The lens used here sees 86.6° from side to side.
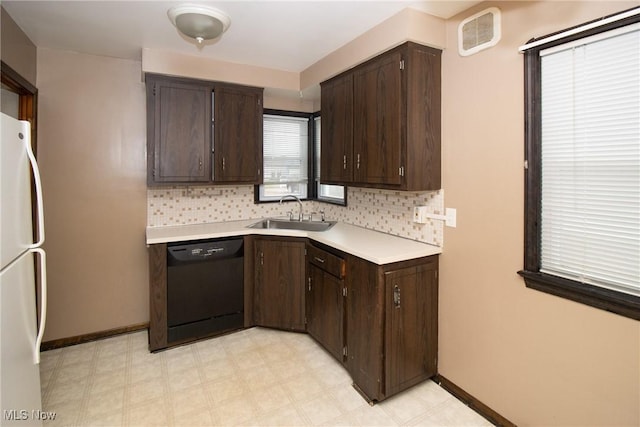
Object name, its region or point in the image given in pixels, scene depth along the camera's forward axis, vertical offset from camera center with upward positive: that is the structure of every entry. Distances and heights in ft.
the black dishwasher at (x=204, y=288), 9.05 -2.14
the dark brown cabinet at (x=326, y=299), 8.09 -2.28
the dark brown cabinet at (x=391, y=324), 6.81 -2.39
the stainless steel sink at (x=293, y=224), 11.16 -0.47
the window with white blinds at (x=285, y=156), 12.41 +2.04
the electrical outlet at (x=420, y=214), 7.86 -0.08
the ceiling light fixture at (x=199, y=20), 6.64 +3.86
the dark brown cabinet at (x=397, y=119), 7.06 +2.04
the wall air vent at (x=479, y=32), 6.21 +3.43
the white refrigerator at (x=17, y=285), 4.22 -1.03
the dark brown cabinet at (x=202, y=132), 9.37 +2.31
